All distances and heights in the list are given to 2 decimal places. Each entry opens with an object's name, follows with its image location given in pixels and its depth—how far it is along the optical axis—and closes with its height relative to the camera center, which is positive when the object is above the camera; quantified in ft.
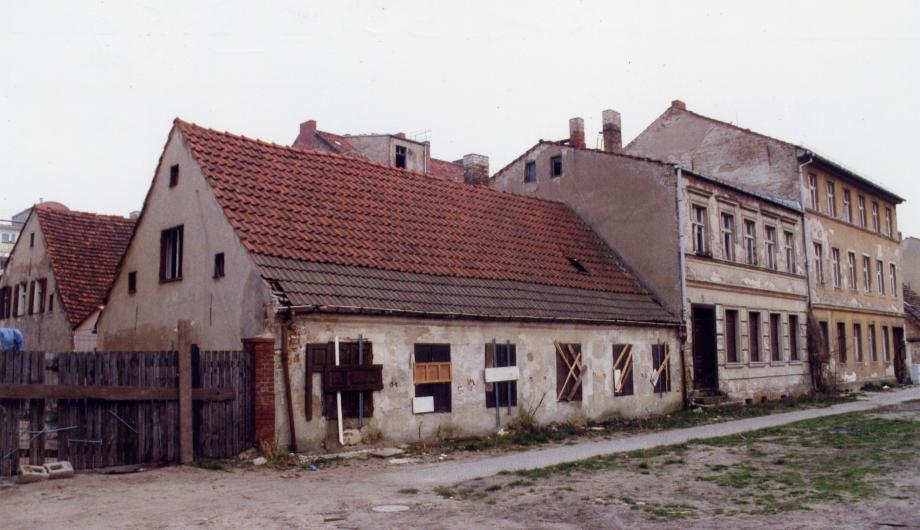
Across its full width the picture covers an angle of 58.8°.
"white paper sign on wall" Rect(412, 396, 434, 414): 52.60 -4.05
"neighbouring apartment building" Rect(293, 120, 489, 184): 138.62 +34.16
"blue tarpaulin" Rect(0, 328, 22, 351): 52.08 +1.01
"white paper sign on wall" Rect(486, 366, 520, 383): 57.67 -2.46
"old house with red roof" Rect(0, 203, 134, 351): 80.18 +8.31
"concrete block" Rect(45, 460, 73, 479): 38.83 -5.57
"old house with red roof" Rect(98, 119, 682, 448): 47.98 +2.92
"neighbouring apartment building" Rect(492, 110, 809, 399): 79.77 +9.04
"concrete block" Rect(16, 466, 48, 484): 38.11 -5.61
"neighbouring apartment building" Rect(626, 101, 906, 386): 100.73 +15.59
